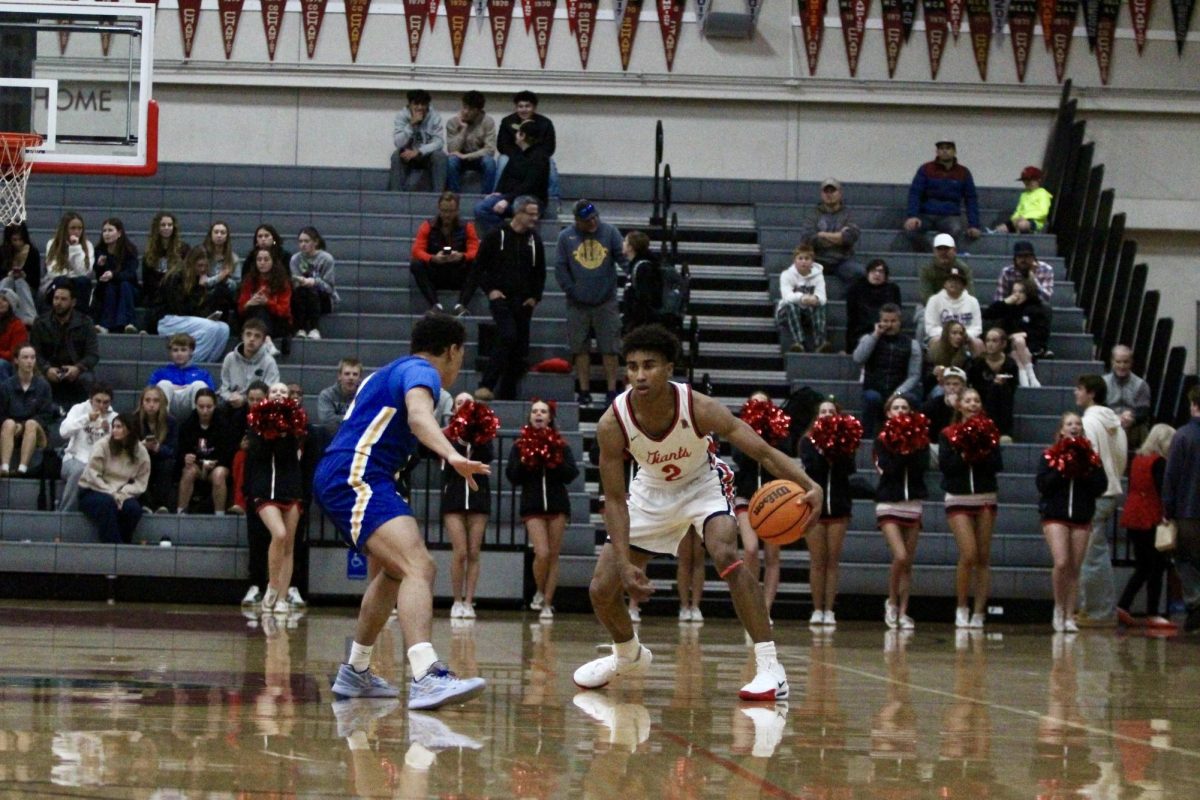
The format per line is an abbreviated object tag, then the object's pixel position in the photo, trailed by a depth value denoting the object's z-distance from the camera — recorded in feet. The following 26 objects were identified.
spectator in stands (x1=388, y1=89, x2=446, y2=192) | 71.05
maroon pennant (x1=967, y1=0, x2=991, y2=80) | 78.28
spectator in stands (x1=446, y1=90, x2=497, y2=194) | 71.51
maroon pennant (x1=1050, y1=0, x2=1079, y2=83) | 78.12
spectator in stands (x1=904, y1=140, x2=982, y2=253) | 70.33
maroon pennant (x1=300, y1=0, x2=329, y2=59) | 77.61
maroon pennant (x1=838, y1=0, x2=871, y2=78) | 77.92
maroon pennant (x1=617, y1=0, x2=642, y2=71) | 77.77
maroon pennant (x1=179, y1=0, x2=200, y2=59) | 77.46
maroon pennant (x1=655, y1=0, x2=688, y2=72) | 77.71
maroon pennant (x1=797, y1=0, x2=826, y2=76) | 77.92
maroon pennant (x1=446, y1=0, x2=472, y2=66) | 77.61
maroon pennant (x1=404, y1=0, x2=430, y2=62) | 77.66
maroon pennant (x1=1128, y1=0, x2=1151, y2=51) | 78.23
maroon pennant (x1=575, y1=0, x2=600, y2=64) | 77.71
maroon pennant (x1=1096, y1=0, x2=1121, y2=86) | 78.07
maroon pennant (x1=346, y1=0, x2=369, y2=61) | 77.66
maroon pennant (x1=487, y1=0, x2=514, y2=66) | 77.36
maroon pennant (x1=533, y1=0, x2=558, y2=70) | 77.56
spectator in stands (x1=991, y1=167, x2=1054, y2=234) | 71.56
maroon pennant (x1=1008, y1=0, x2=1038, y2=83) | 78.02
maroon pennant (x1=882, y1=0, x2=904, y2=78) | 78.12
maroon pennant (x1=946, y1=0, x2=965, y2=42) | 78.43
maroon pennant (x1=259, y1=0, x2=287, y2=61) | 77.61
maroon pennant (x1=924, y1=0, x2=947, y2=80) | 78.33
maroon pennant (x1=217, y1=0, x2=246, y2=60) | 77.51
